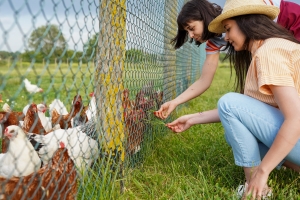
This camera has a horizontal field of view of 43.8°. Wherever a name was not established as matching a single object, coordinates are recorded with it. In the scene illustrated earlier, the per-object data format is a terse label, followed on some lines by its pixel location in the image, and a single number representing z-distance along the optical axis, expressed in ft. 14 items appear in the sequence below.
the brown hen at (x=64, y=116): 11.77
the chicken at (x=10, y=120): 10.94
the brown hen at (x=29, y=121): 10.94
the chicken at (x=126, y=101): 8.26
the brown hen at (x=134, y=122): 8.28
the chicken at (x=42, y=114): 12.92
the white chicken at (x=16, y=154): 6.41
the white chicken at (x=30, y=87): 25.80
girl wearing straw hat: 5.99
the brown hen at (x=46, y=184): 5.28
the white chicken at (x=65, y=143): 7.57
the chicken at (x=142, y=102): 9.29
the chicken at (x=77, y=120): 10.59
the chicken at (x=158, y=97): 10.74
